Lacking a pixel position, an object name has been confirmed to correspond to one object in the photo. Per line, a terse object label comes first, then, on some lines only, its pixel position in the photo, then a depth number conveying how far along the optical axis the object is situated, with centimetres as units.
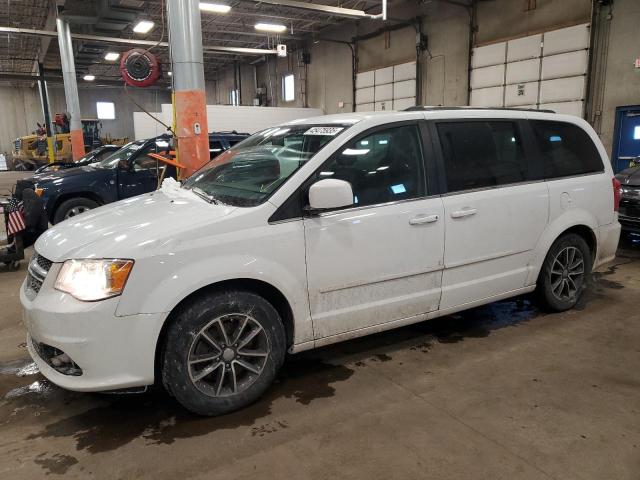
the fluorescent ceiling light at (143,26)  1367
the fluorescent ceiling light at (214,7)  1160
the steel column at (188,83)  569
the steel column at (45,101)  2156
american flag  563
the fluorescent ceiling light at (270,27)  1436
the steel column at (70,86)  1430
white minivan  238
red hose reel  657
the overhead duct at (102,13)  1310
